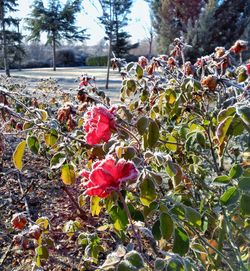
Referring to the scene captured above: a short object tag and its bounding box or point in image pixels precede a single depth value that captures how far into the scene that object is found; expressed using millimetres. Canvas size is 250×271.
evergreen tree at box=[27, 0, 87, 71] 22880
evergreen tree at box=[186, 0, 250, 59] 13456
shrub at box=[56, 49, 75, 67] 25313
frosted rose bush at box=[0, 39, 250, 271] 627
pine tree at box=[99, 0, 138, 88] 21183
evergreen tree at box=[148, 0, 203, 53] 14871
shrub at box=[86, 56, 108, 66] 26212
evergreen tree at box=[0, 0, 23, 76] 19144
